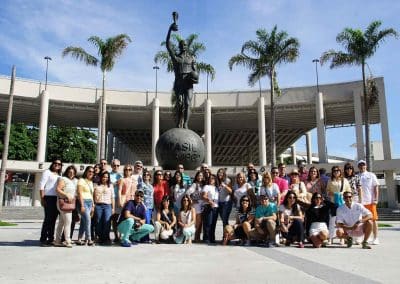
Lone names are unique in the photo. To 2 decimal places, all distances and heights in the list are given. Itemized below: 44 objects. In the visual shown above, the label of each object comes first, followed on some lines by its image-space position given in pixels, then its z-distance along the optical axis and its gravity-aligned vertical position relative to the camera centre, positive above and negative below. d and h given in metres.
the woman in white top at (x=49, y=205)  7.31 -0.14
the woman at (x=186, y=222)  8.09 -0.50
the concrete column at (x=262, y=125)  35.59 +6.69
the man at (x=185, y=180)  8.81 +0.42
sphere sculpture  13.43 +1.68
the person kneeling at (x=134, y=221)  7.47 -0.45
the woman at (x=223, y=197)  8.66 +0.03
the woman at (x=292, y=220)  7.78 -0.44
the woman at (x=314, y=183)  8.68 +0.34
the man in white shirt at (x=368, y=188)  8.22 +0.22
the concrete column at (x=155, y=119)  35.79 +7.19
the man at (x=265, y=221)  7.72 -0.45
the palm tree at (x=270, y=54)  24.70 +9.17
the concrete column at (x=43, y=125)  33.09 +6.24
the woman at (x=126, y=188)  7.89 +0.20
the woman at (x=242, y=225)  7.95 -0.55
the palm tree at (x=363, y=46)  22.11 +8.75
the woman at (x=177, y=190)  8.52 +0.18
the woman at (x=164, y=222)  8.08 -0.50
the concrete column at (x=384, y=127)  31.20 +5.81
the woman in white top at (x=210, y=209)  8.30 -0.23
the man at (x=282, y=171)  8.95 +0.63
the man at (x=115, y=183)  8.04 +0.29
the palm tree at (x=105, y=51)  24.33 +9.13
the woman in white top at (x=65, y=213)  7.11 -0.28
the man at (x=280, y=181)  8.58 +0.38
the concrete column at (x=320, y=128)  34.19 +6.20
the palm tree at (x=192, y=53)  26.69 +9.78
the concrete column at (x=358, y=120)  33.03 +6.68
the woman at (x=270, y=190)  8.03 +0.17
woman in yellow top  7.33 -0.08
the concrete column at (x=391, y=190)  29.99 +0.68
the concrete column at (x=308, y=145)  45.06 +6.36
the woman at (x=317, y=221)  7.57 -0.45
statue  14.35 +4.51
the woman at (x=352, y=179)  8.23 +0.42
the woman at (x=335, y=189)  7.98 +0.20
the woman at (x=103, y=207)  7.59 -0.18
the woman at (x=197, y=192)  8.42 +0.13
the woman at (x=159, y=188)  8.52 +0.22
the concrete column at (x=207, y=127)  35.97 +6.56
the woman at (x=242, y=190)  8.42 +0.18
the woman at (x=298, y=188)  8.13 +0.22
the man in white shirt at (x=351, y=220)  7.68 -0.42
